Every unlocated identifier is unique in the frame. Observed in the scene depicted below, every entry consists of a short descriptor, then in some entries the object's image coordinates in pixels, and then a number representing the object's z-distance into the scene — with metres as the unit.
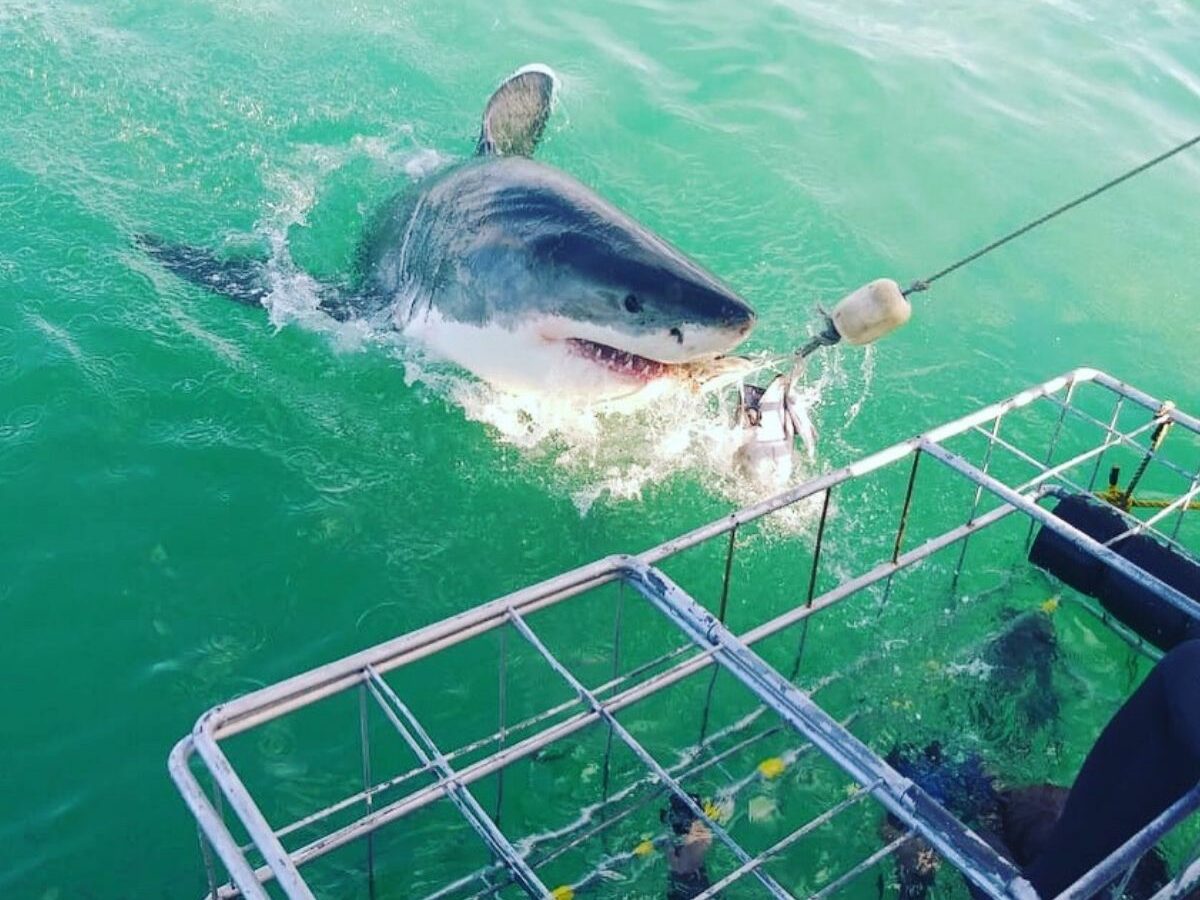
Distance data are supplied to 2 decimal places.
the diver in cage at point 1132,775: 1.90
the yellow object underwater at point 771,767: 3.16
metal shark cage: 2.01
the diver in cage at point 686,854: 2.88
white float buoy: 2.83
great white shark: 3.53
